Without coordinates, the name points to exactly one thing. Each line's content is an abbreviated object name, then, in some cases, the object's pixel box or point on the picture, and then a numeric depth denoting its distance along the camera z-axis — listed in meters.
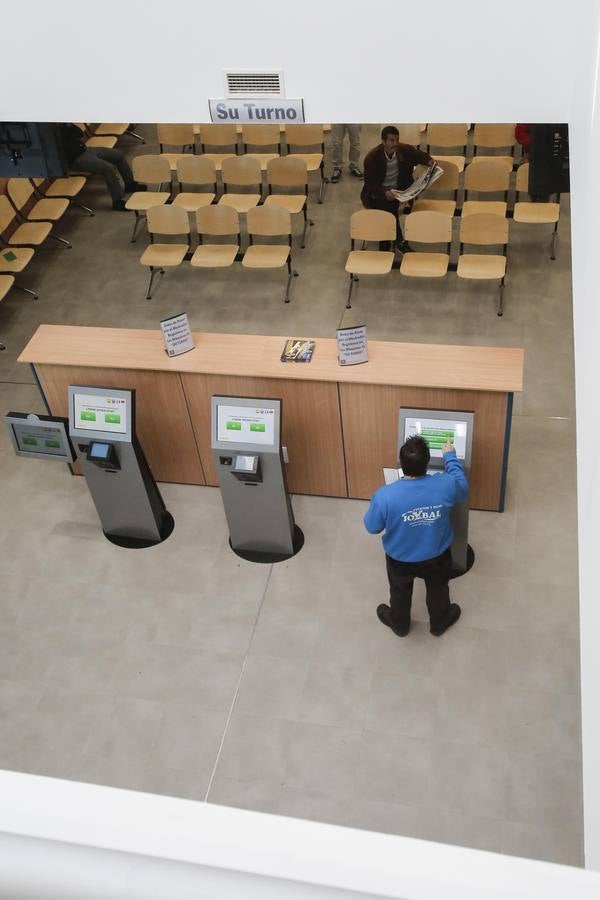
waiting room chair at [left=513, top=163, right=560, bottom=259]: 7.90
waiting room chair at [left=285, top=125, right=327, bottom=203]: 9.27
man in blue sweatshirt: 4.51
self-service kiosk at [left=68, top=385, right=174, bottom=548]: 5.55
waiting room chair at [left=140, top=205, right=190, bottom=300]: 8.10
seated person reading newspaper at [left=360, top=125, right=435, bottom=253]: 7.86
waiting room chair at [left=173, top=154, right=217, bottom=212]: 8.73
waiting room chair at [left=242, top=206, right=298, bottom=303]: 7.87
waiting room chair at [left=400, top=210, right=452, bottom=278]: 7.55
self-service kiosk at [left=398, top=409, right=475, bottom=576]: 5.13
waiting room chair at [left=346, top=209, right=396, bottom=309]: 7.64
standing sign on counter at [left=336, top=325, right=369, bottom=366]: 5.51
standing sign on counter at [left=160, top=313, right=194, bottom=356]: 5.77
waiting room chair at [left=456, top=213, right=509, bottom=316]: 7.45
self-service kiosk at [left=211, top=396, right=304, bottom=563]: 5.36
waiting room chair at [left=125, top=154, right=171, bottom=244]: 8.87
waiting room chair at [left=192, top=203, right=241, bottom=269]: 7.98
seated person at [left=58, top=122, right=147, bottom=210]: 9.05
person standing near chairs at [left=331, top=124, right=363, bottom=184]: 9.36
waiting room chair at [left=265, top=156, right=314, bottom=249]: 8.59
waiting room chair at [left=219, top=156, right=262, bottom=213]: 8.66
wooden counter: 5.48
